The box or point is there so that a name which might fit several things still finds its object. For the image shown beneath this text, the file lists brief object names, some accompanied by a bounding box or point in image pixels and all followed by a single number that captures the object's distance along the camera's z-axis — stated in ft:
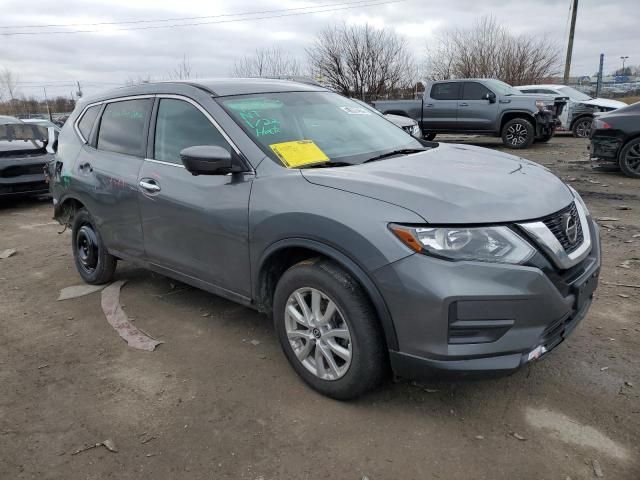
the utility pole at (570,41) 78.69
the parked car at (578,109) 49.23
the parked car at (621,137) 28.81
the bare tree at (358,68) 87.25
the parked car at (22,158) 28.43
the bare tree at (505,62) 89.15
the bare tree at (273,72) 85.35
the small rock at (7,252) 20.31
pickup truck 44.27
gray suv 7.81
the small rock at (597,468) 7.55
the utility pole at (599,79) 81.15
